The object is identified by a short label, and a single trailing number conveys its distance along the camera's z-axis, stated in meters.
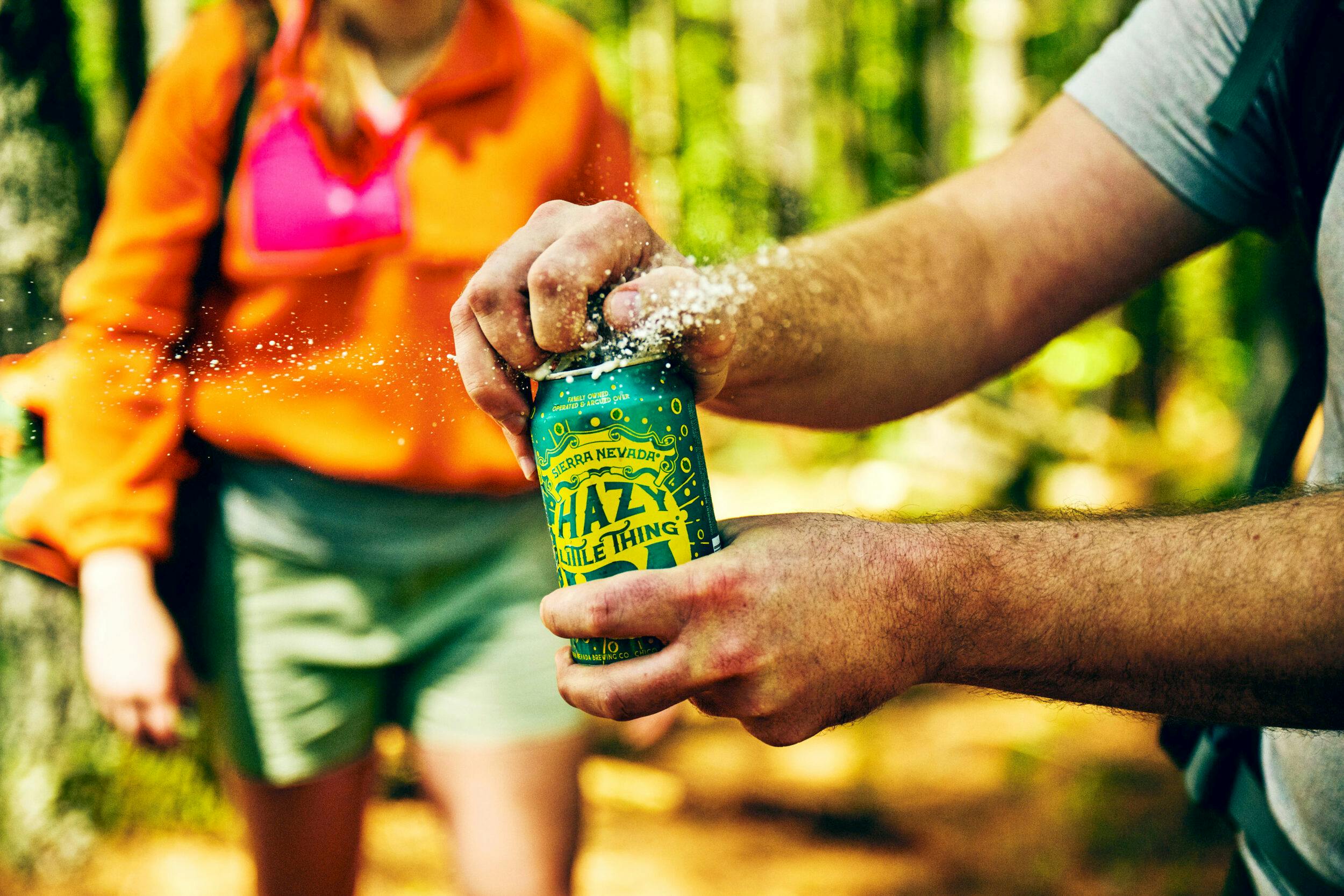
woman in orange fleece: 1.44
